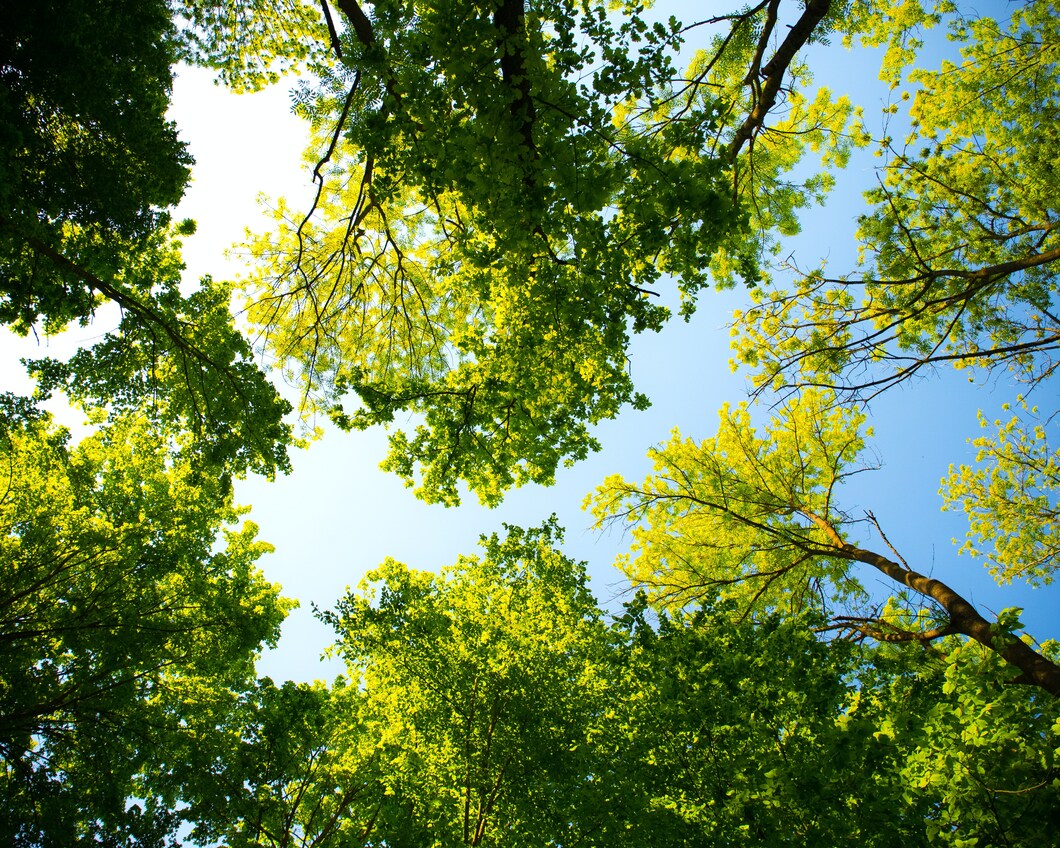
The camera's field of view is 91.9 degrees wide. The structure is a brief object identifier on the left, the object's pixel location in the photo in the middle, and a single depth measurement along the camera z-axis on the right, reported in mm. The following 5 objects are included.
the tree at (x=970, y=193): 7109
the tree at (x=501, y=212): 4051
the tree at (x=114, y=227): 4820
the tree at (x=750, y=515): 8586
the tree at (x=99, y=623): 6574
